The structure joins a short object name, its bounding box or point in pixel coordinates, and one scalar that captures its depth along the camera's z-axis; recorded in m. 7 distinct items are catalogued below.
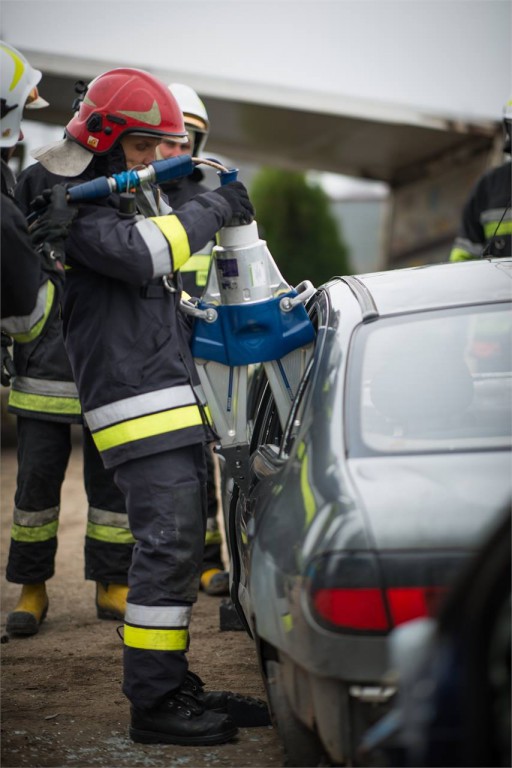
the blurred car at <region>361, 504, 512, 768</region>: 3.21
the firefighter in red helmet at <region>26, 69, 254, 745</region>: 6.15
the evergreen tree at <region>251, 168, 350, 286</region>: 36.71
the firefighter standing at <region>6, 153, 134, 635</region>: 9.12
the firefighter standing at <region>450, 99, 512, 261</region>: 11.76
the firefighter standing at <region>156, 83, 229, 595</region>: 9.71
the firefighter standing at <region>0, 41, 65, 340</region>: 5.68
